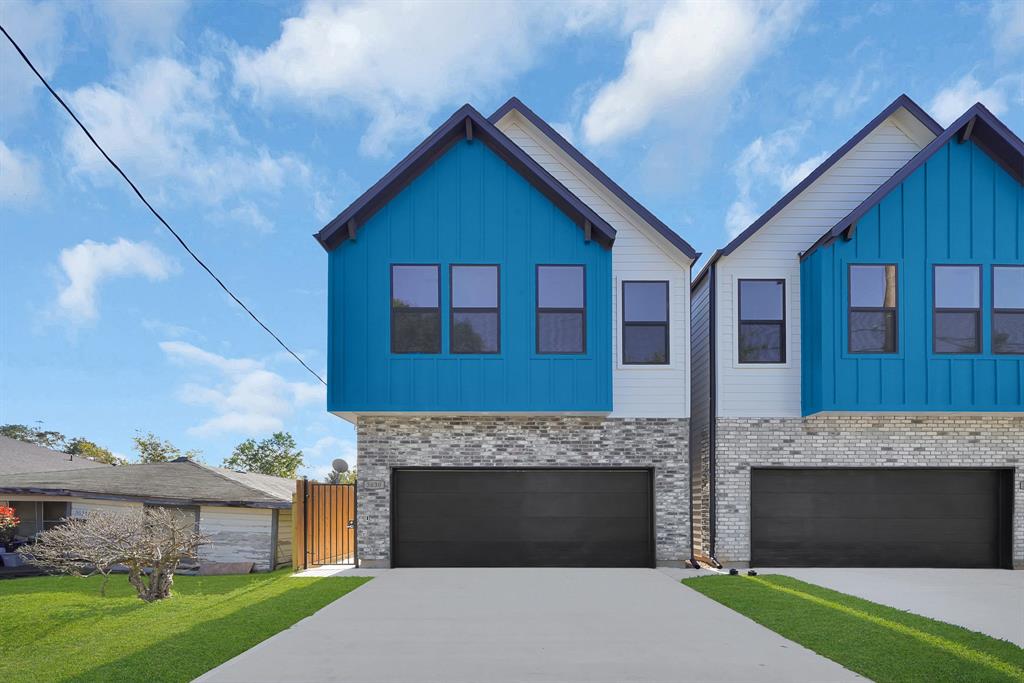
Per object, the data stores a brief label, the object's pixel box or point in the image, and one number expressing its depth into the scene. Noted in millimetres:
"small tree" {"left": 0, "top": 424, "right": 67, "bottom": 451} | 48344
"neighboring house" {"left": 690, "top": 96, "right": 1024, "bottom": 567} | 12711
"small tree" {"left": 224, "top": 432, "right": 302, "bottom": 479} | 43031
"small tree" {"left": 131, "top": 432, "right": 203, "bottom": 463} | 38719
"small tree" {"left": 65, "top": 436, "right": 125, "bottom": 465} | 40094
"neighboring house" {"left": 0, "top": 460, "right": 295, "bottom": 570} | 14914
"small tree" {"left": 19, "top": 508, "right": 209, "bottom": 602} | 10758
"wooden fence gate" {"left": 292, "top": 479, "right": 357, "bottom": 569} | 13828
